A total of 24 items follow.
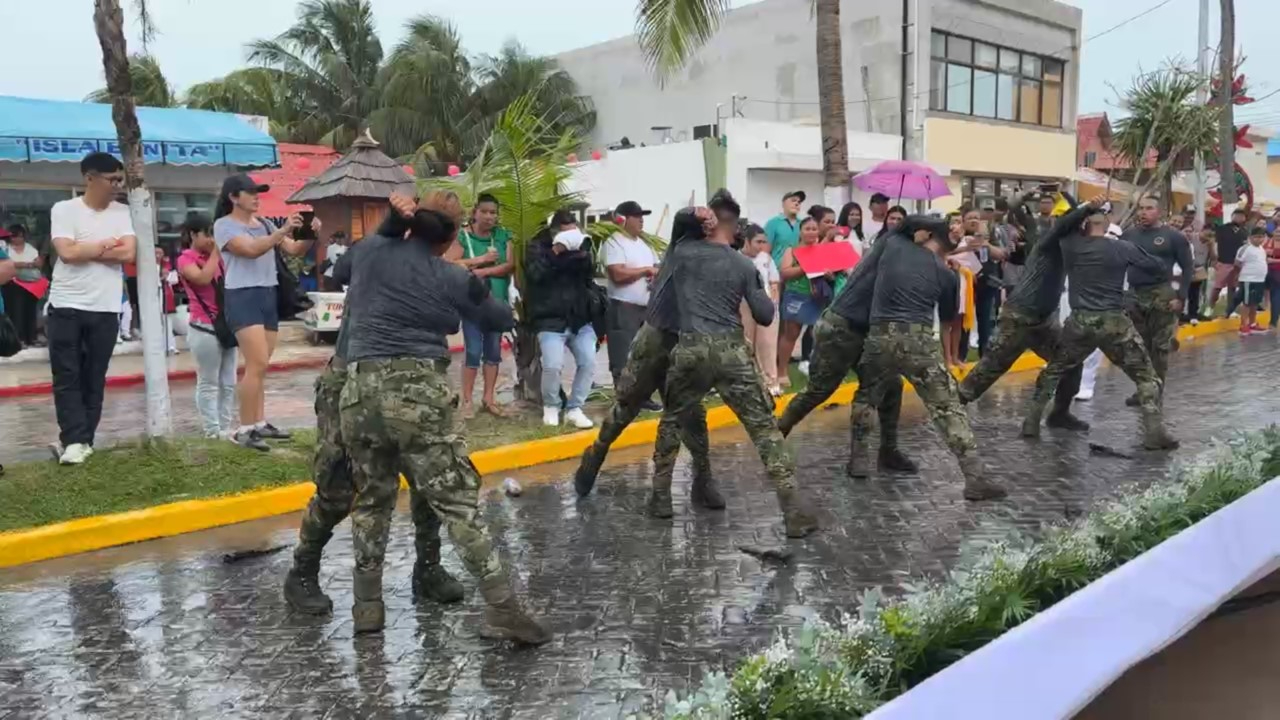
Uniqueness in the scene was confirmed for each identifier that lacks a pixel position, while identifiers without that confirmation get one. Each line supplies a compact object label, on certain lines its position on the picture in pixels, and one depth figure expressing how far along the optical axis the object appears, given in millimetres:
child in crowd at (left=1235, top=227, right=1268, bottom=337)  15312
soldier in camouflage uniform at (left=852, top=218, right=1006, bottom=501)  6203
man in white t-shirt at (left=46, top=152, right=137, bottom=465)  6363
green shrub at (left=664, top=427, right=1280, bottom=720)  2893
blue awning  12422
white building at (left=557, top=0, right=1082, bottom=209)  24312
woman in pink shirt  7004
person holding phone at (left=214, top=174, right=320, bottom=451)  6793
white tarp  2744
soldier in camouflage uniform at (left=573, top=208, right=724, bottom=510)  5766
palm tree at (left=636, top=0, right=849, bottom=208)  10992
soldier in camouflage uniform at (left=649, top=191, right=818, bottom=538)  5445
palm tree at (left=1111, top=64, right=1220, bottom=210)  15500
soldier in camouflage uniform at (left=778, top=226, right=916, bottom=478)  6637
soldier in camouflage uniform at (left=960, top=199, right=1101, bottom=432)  7680
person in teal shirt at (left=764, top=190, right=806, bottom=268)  10555
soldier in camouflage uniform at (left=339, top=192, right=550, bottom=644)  4086
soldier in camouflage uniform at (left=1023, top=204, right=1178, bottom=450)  7523
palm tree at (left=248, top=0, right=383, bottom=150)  31047
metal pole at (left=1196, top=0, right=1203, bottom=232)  17828
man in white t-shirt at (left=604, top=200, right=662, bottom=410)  8555
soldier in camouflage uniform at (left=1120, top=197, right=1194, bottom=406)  8789
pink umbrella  13203
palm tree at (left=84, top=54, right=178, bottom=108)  26406
